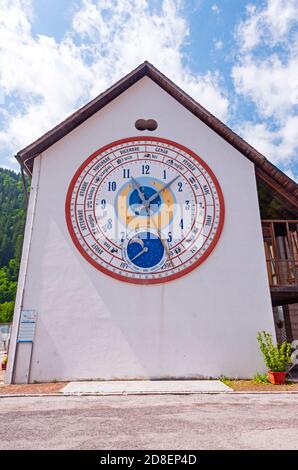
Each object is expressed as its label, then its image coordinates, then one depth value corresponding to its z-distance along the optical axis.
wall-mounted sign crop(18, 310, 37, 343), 8.84
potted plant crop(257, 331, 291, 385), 8.28
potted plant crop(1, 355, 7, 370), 13.13
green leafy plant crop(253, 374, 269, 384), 8.46
